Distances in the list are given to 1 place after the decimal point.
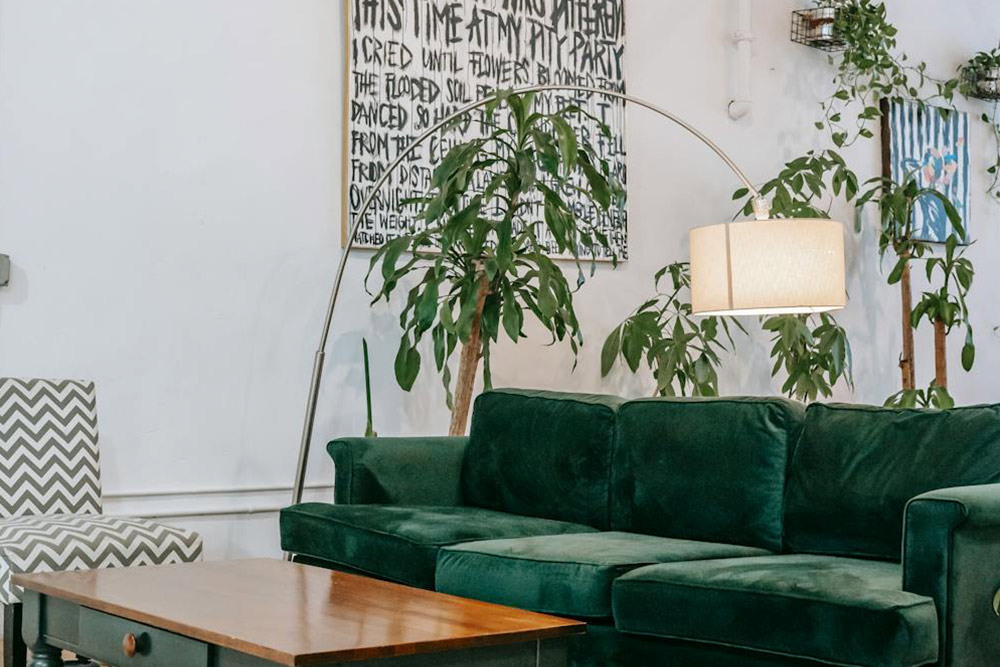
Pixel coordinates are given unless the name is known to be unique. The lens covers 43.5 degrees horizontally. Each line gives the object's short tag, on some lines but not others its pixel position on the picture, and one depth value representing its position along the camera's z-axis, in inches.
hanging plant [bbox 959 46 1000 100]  260.8
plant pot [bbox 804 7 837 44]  228.7
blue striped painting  247.0
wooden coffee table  82.4
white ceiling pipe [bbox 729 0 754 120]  219.3
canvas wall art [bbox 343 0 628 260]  180.5
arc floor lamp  126.5
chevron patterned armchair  118.6
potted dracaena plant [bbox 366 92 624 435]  161.3
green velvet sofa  97.0
